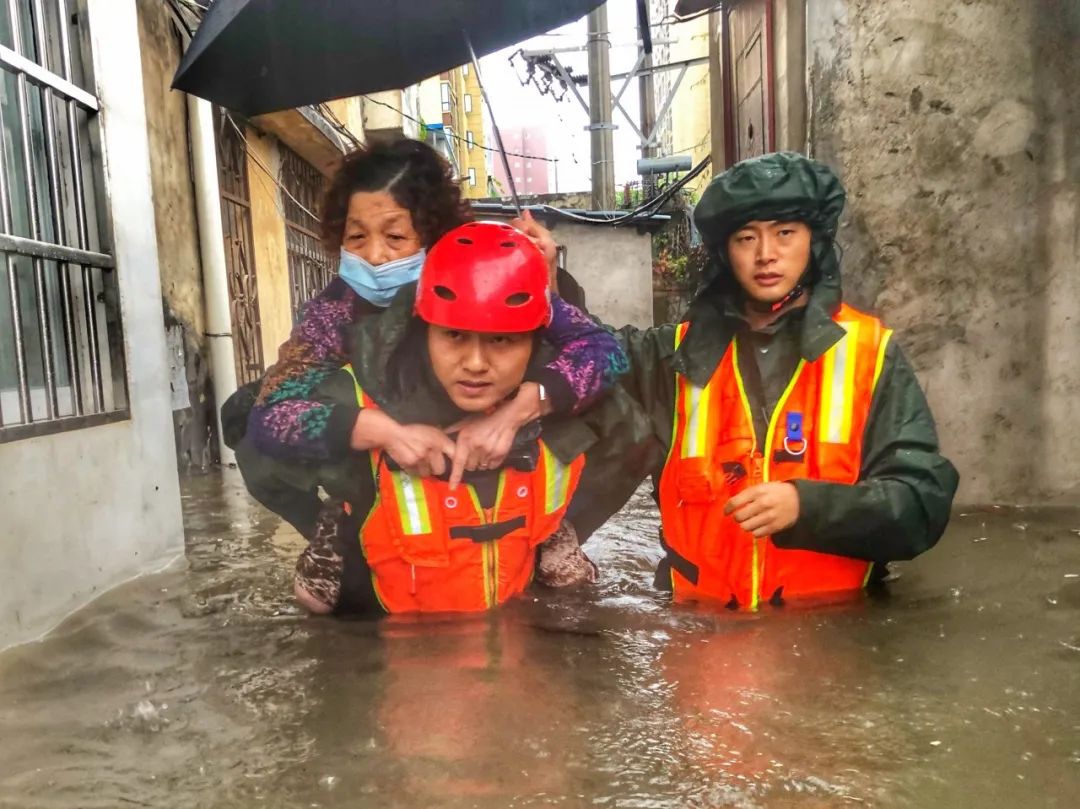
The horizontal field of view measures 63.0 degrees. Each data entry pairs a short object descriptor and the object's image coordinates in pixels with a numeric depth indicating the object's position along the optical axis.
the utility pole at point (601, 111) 11.54
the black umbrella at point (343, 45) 2.55
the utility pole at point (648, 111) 14.16
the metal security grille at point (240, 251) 6.75
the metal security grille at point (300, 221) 5.30
